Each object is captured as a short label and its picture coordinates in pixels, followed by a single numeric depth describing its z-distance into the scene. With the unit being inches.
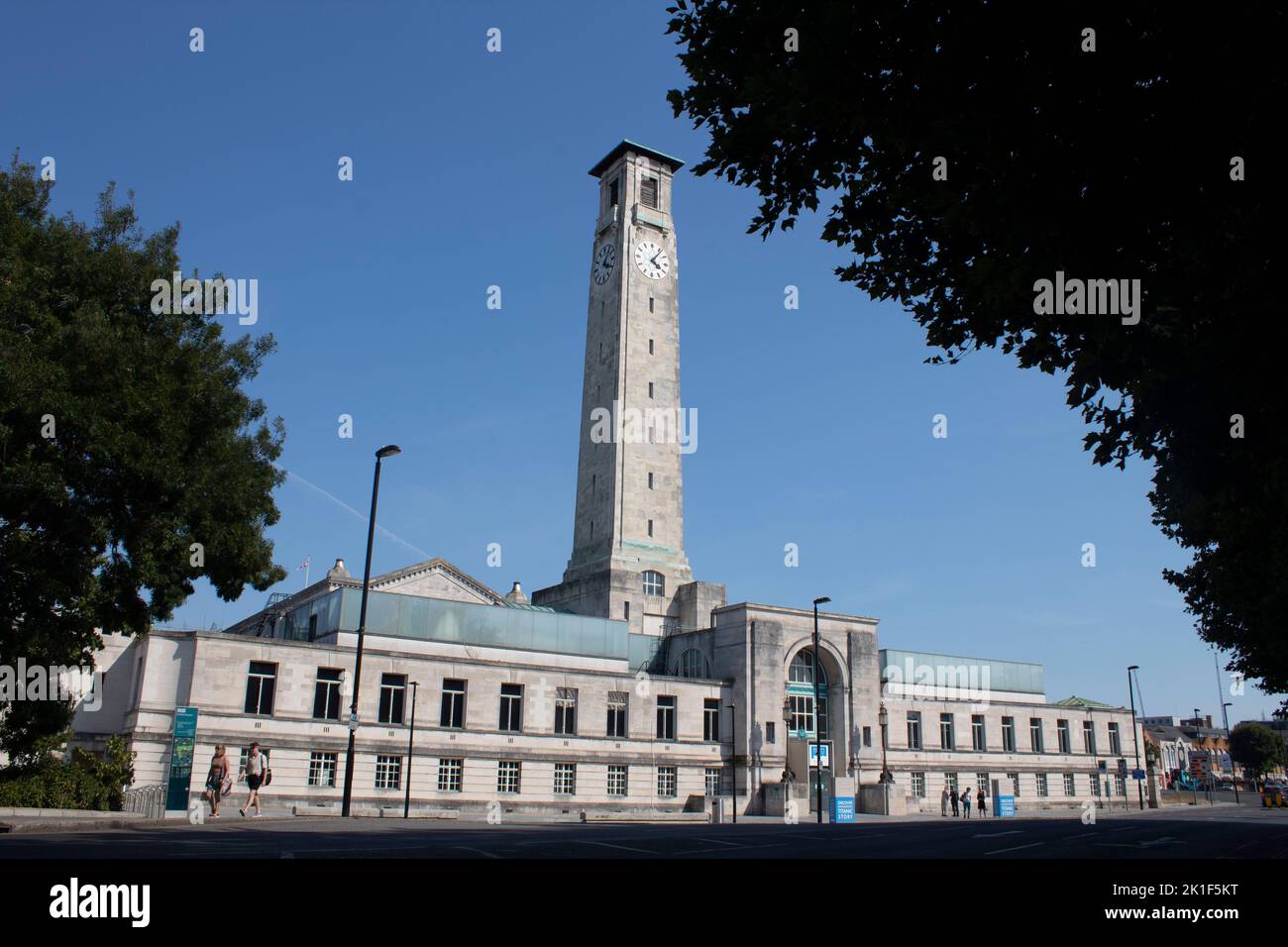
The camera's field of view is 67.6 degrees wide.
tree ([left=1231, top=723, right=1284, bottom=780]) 4822.8
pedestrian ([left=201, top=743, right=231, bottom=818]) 1035.9
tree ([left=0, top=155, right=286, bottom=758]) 700.0
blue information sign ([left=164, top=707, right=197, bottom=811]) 1332.4
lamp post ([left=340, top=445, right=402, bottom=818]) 1029.2
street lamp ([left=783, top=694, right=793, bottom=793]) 1967.3
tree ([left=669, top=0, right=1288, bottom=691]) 343.0
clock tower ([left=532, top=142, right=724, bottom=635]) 2354.8
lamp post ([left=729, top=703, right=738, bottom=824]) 2033.7
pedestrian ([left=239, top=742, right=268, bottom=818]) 1041.5
